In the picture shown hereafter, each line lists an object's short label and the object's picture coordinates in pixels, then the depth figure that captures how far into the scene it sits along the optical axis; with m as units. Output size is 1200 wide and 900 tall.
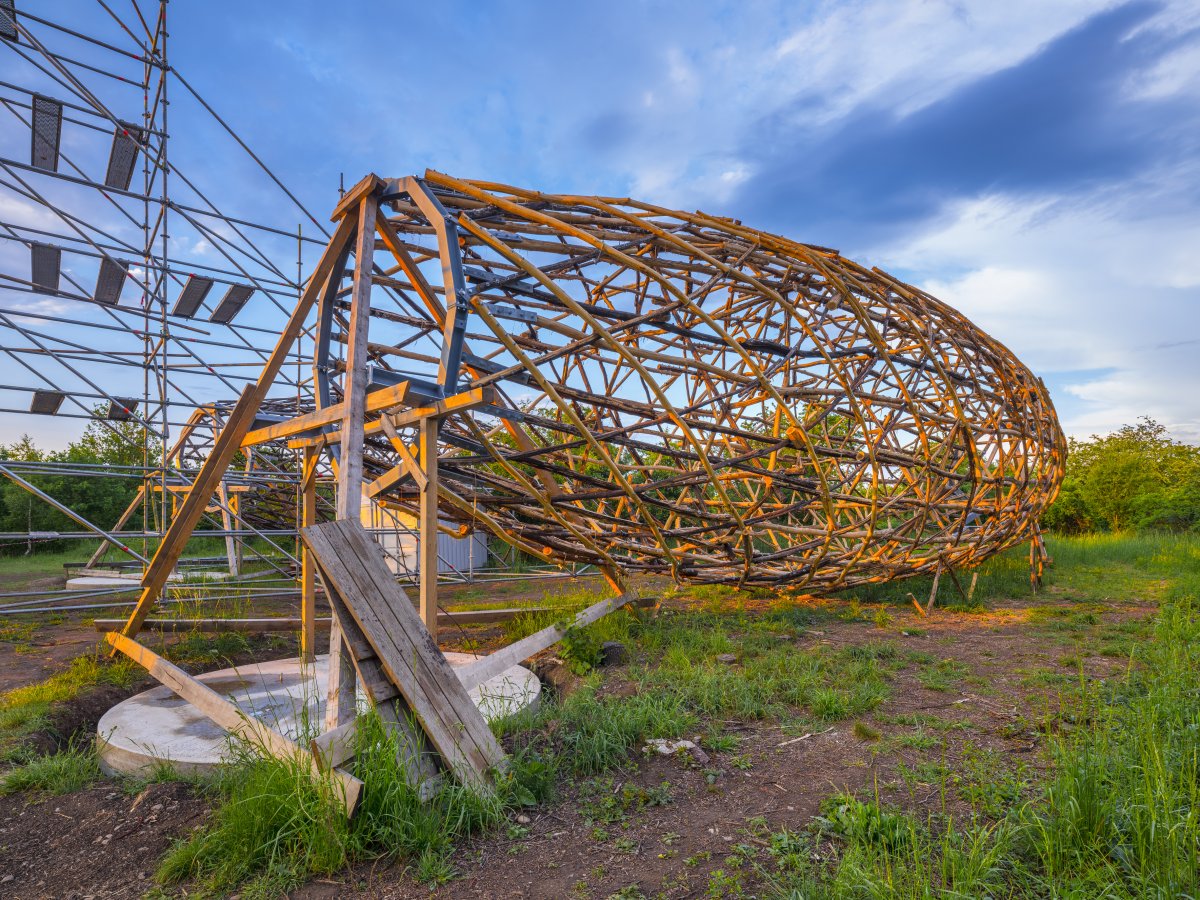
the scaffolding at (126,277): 7.30
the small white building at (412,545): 11.93
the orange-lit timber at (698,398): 3.83
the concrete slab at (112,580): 9.72
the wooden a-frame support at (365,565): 2.80
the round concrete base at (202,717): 3.57
